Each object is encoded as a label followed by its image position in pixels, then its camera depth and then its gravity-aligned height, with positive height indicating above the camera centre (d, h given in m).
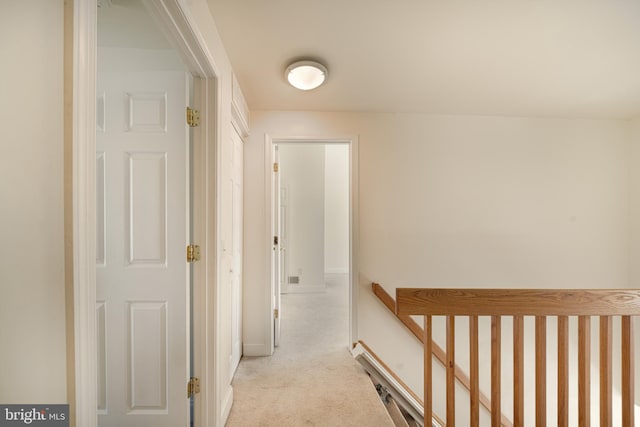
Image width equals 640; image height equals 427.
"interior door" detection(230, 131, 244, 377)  2.08 -0.30
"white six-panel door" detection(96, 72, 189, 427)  1.43 -0.25
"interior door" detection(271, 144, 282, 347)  2.57 -0.31
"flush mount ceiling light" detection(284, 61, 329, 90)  1.84 +0.97
